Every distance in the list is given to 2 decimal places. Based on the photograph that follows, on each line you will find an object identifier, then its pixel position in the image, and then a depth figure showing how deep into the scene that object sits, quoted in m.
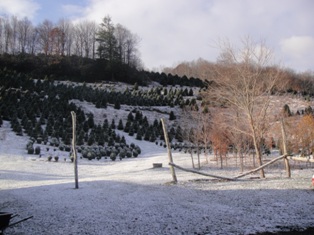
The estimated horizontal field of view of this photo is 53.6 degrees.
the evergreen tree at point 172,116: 30.65
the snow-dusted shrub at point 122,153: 21.09
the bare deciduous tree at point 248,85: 12.36
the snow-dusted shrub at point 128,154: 21.68
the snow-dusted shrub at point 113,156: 20.18
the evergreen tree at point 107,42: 43.84
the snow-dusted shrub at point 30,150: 18.50
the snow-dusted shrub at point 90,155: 19.69
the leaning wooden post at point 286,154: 11.77
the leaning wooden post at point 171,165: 10.66
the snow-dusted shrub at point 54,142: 20.74
